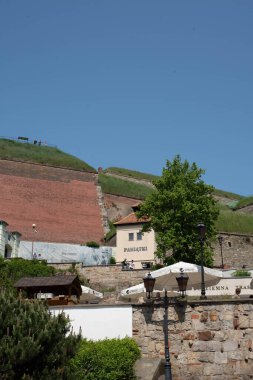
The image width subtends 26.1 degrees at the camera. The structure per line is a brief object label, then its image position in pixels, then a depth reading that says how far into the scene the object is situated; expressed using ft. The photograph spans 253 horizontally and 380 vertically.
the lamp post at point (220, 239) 152.34
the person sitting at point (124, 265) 134.10
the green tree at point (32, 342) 38.50
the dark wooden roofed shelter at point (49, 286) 67.28
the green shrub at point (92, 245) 167.02
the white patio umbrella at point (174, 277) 61.82
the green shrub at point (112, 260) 157.07
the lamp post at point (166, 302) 46.70
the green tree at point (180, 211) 111.96
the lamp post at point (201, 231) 58.26
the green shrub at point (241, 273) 113.29
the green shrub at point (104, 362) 46.68
